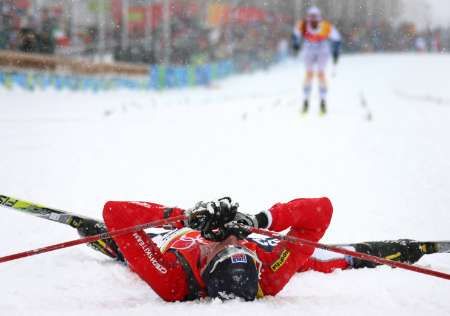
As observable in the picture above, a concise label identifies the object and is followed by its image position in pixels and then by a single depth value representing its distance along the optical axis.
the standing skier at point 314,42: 25.06
